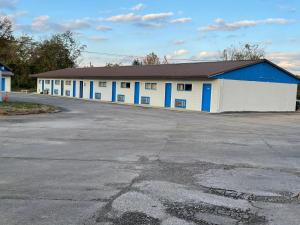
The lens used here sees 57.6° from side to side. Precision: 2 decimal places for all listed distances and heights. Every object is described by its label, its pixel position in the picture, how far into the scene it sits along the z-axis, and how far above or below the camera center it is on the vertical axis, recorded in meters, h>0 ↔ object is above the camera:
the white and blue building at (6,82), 37.86 +1.08
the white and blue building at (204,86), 21.22 +0.79
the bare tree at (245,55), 43.72 +6.81
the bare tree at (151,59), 54.78 +7.10
